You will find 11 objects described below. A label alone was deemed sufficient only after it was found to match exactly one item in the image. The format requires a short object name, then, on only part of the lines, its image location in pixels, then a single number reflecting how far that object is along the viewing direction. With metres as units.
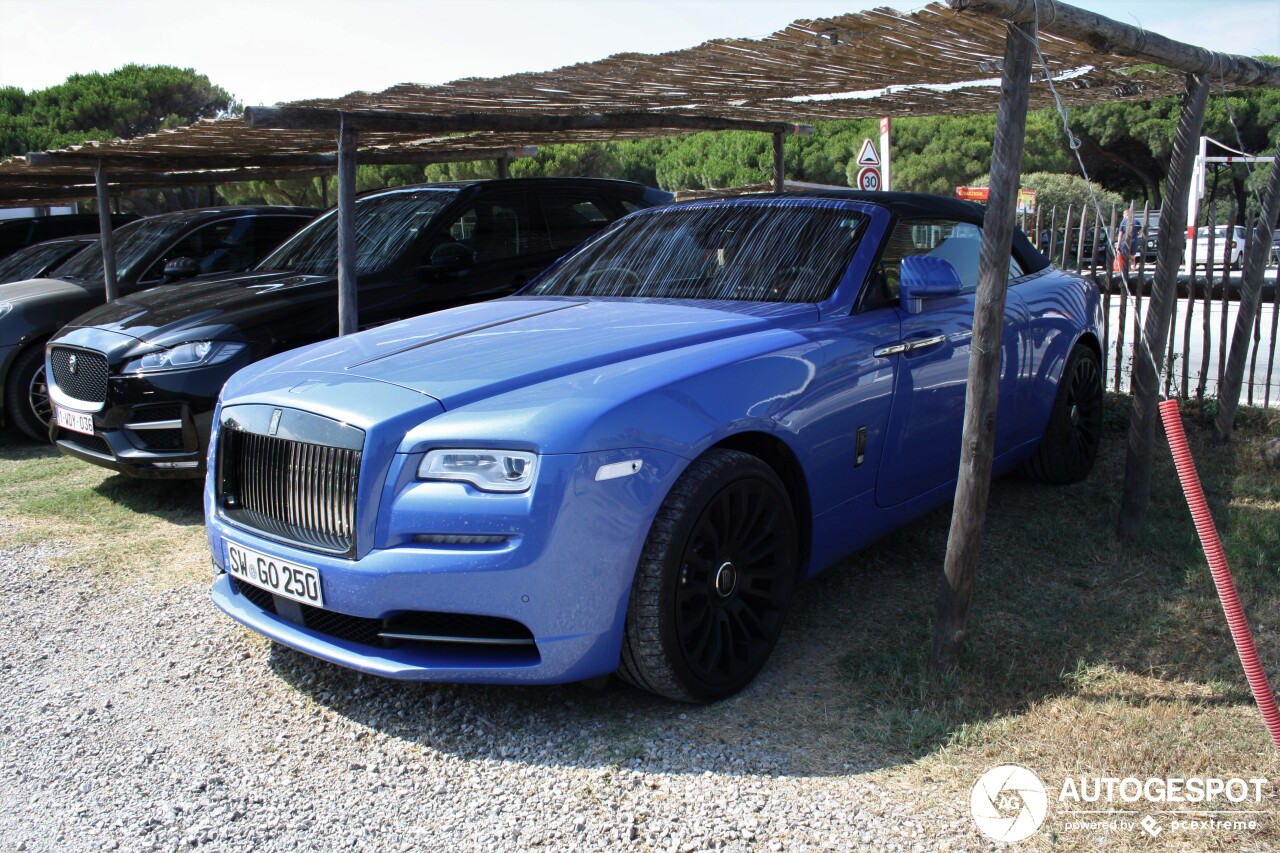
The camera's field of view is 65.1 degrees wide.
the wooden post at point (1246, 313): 5.95
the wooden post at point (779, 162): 8.24
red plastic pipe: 2.29
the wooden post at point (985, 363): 3.17
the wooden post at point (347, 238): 5.17
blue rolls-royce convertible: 2.77
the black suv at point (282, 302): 5.36
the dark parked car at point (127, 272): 7.64
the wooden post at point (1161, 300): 4.39
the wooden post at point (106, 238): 8.14
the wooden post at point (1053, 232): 7.96
